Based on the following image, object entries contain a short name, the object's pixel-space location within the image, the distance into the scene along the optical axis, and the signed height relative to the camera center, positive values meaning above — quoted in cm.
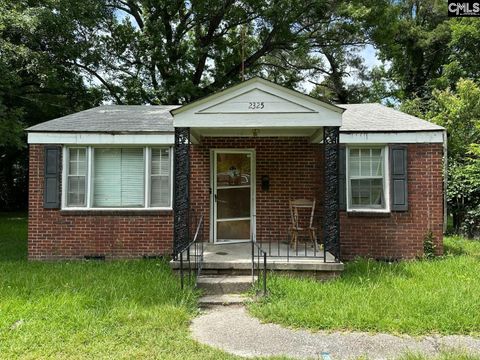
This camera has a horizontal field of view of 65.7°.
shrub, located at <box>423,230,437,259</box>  786 -105
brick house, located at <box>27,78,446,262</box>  798 +24
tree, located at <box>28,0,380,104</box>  1792 +800
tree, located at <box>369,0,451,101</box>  2369 +979
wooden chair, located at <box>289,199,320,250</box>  748 -47
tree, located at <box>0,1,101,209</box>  1100 +454
